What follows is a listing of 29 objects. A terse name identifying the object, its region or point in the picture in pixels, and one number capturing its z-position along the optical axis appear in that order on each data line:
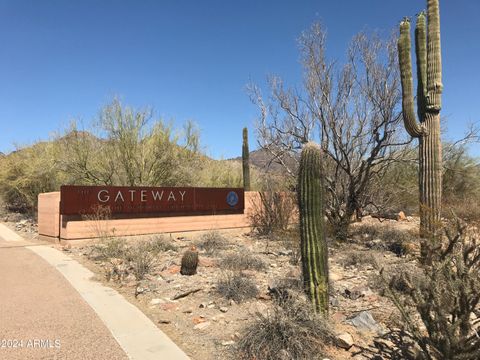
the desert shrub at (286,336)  4.34
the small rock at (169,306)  6.34
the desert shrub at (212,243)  11.54
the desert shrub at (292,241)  9.44
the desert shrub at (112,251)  10.07
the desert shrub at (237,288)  6.53
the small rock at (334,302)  6.28
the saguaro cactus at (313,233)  5.44
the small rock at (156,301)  6.62
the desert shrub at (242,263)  8.68
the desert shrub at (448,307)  3.63
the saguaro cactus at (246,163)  21.91
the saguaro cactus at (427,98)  9.62
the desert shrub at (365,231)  13.28
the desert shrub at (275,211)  15.22
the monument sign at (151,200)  12.76
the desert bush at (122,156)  17.89
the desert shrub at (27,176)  19.56
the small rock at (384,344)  4.67
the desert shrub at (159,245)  11.07
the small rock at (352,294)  6.72
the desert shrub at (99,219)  12.73
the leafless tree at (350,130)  11.91
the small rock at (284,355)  4.23
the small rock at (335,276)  7.90
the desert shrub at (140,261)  8.26
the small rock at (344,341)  4.66
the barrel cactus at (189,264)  8.14
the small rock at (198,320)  5.70
